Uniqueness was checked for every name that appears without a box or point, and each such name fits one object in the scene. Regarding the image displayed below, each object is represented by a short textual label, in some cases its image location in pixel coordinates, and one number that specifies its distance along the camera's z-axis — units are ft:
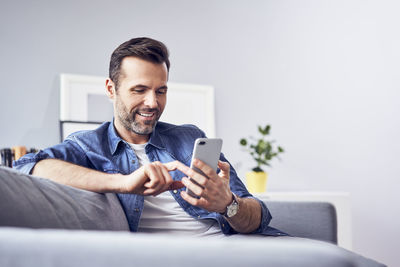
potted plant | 9.03
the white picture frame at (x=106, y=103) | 8.63
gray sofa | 1.48
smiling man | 3.77
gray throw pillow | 2.12
